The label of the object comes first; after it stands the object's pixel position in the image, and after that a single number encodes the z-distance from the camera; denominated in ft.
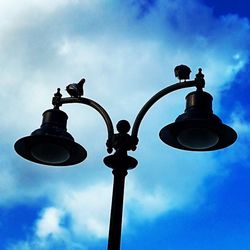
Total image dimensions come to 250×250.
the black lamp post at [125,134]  23.20
